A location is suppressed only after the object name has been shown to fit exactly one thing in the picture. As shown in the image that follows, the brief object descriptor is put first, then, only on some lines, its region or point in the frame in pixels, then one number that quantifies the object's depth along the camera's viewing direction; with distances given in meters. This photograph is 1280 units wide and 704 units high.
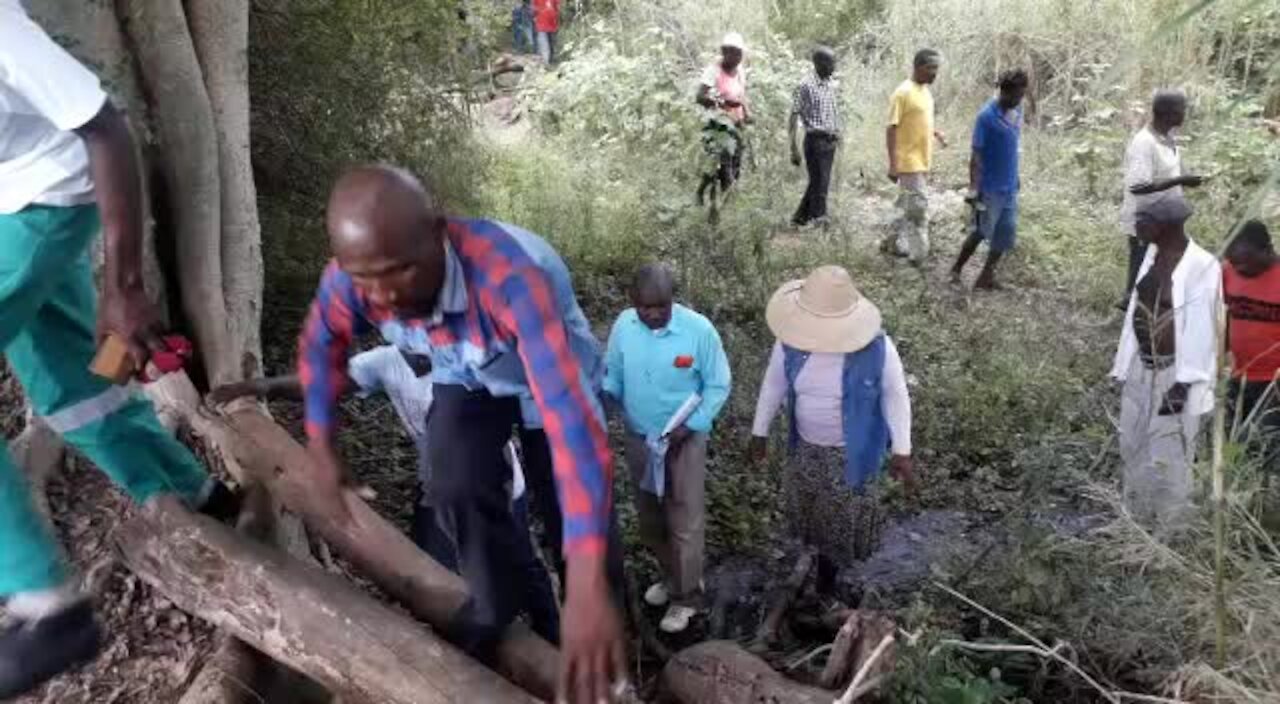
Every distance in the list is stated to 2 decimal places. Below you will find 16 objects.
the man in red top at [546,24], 11.20
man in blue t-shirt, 7.76
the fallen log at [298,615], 2.45
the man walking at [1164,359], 4.17
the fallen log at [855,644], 2.83
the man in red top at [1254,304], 4.31
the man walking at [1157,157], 6.39
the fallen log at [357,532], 2.96
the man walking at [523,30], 12.07
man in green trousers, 2.18
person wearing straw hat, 4.22
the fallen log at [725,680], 2.81
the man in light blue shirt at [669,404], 4.23
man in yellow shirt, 8.45
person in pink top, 8.50
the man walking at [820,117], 8.89
